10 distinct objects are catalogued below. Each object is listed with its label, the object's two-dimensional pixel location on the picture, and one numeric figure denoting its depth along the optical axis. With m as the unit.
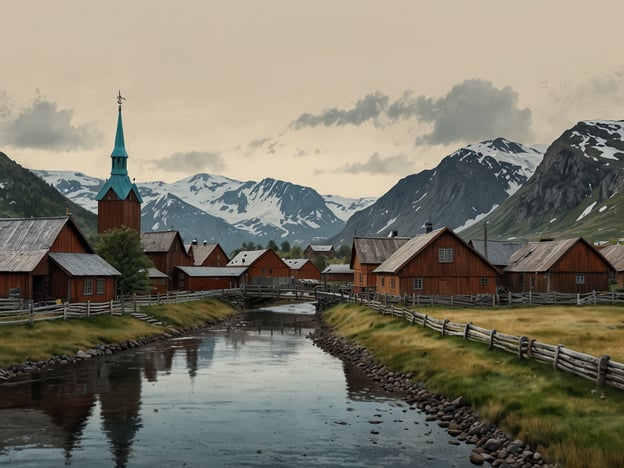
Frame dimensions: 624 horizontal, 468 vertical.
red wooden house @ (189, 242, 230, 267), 123.65
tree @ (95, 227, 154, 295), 69.75
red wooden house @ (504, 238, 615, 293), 73.56
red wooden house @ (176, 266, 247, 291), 101.12
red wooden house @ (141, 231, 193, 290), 100.31
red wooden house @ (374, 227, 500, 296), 65.75
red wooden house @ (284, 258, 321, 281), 150.38
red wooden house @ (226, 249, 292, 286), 116.06
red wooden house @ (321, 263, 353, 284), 146.62
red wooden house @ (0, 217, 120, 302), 51.81
